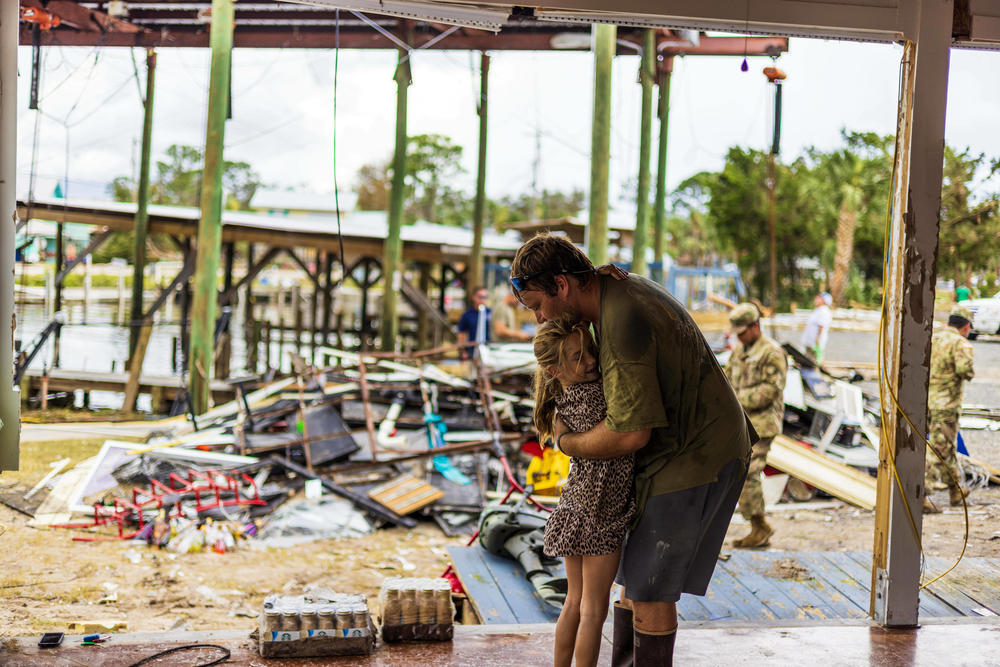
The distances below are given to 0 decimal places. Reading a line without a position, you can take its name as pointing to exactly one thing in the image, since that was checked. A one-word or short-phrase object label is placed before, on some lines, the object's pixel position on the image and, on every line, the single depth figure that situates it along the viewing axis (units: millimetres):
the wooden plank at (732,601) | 4441
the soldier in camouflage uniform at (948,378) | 8398
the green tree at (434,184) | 62469
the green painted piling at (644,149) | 14117
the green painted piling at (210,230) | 11562
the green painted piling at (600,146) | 9602
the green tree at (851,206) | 39500
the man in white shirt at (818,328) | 16734
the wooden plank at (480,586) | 4348
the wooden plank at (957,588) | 4613
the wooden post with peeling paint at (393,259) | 16656
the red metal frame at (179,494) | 7883
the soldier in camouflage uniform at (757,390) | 7199
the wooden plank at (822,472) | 9234
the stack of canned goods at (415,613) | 3777
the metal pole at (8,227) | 3381
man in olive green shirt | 2742
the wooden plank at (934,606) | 4473
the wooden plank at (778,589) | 4539
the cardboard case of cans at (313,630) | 3584
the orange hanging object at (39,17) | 10422
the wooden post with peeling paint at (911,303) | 3930
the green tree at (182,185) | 55531
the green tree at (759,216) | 41844
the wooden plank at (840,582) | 4721
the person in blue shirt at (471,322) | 13039
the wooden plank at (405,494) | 8633
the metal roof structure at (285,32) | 14180
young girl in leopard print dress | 2869
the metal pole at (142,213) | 17812
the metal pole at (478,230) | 19000
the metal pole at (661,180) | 18000
